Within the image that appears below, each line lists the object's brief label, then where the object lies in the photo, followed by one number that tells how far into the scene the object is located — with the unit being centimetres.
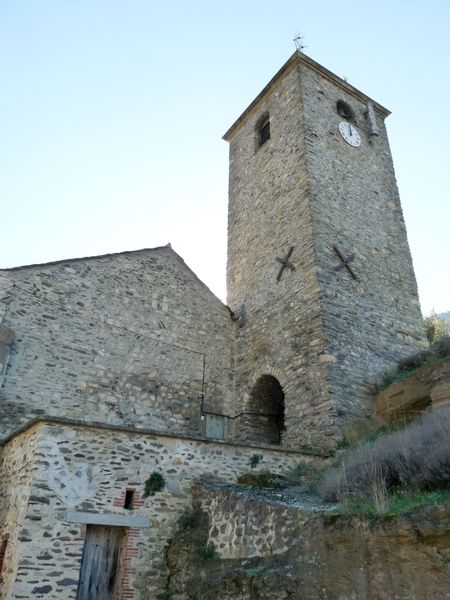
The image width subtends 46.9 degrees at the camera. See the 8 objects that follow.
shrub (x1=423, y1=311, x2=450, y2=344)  1799
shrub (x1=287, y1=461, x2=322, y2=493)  928
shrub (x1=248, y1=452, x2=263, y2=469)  969
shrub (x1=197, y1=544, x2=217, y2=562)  778
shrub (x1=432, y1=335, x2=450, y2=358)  1209
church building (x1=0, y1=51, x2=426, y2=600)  803
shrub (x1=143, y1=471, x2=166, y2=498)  855
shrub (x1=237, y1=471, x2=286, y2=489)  923
